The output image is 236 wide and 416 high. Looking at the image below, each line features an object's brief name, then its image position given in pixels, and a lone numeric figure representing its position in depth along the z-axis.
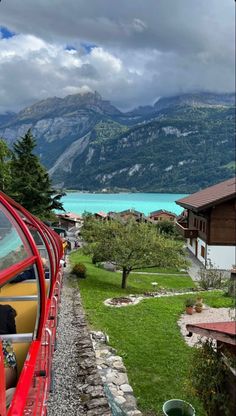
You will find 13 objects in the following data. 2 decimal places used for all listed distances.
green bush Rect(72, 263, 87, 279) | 21.23
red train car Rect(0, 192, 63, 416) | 3.20
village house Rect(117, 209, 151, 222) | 61.57
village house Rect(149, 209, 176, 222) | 62.14
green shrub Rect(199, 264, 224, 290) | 21.16
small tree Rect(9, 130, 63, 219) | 27.19
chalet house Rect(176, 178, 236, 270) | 26.14
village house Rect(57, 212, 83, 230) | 61.03
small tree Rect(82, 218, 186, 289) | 19.64
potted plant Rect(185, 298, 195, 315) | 14.08
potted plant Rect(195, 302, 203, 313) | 14.36
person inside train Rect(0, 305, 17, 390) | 3.99
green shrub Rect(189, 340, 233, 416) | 3.98
